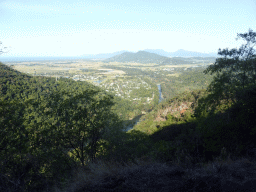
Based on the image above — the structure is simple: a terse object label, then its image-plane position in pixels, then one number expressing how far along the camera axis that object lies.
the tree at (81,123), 8.59
